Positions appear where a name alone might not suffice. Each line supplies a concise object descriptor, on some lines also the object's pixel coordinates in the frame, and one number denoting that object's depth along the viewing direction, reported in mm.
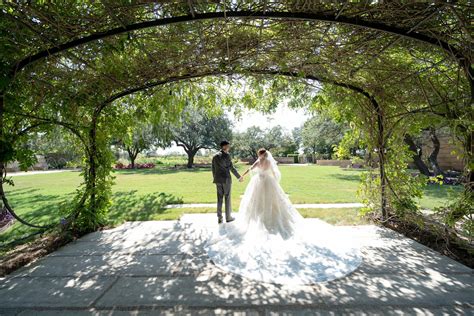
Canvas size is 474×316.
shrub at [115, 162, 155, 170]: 30416
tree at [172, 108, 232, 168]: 26172
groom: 5531
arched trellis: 2680
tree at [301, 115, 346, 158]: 21578
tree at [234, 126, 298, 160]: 38906
